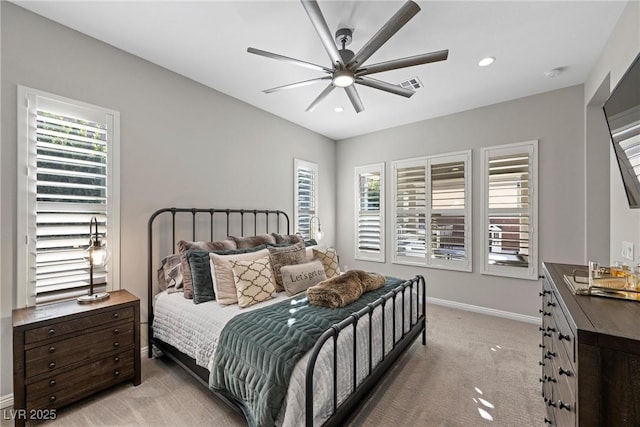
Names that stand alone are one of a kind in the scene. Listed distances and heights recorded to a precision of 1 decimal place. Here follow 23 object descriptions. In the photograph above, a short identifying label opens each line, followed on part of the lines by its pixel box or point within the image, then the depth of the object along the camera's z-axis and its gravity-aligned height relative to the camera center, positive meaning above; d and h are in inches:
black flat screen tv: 57.8 +21.3
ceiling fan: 64.6 +45.8
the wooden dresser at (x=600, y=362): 32.1 -19.1
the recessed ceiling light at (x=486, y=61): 106.4 +62.1
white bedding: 57.5 -37.8
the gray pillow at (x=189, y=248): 96.3 -14.8
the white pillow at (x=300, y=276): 103.6 -25.7
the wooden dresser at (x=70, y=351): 68.7 -40.2
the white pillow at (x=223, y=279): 90.8 -23.4
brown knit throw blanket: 84.1 -25.8
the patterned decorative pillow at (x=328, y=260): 126.1 -22.9
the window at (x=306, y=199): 182.4 +9.9
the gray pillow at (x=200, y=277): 92.4 -23.0
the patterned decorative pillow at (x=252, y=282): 90.1 -24.6
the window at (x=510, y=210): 140.0 +2.0
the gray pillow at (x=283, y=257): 109.7 -19.6
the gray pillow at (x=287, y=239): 139.4 -14.1
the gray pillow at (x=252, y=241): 121.1 -13.6
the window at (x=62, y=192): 81.0 +6.3
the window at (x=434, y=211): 160.4 +1.4
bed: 57.9 -36.1
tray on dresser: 46.9 -13.9
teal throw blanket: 57.5 -33.2
